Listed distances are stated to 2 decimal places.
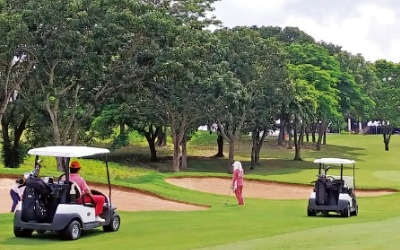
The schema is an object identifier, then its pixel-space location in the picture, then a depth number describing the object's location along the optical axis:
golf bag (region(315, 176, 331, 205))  22.39
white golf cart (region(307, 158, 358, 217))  22.27
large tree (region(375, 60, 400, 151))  84.38
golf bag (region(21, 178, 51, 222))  15.02
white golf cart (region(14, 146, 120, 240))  15.03
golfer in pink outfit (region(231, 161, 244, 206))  26.06
